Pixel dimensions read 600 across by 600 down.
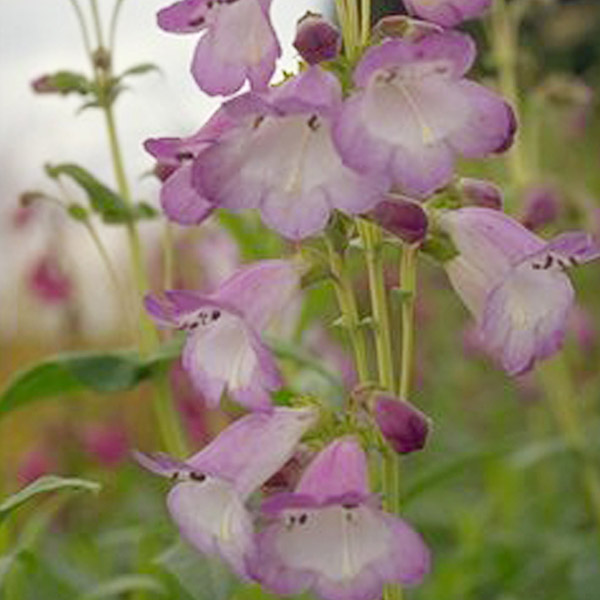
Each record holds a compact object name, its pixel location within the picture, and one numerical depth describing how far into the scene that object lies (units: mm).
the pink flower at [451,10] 396
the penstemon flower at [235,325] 409
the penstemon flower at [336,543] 393
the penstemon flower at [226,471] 404
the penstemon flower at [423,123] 384
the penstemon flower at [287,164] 389
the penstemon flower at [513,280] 408
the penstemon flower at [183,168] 405
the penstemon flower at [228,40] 414
